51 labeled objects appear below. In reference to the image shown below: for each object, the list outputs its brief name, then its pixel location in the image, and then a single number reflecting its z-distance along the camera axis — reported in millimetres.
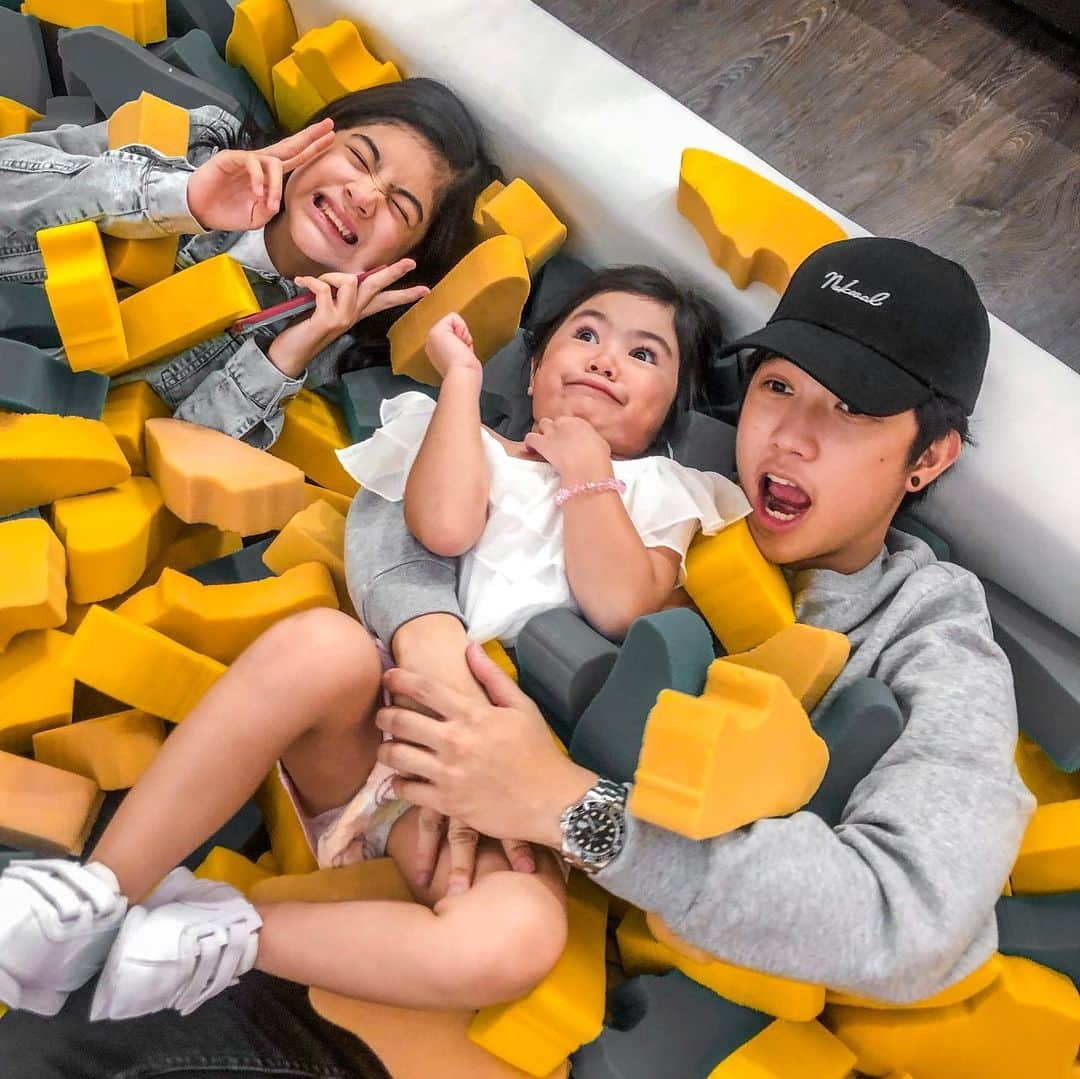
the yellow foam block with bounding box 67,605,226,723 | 1040
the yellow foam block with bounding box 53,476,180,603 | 1139
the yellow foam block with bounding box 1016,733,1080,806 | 1132
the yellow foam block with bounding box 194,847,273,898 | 1030
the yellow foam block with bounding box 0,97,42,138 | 1459
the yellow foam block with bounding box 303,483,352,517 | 1258
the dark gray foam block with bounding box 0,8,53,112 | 1535
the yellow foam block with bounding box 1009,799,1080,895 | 983
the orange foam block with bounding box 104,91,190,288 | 1293
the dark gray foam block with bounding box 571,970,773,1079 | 911
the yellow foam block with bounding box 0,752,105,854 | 1005
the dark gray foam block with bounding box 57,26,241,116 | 1445
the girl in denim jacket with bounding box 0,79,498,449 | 1270
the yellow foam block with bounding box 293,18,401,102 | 1466
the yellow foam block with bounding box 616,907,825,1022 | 875
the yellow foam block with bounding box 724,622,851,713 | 908
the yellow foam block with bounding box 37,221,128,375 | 1156
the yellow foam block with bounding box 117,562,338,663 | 1107
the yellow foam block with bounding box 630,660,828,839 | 771
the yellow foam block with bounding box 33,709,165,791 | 1083
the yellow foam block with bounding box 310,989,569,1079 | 909
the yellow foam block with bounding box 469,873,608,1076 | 875
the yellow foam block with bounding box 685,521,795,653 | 1032
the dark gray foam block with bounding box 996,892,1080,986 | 961
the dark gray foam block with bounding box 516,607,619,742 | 949
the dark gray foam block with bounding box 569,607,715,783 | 871
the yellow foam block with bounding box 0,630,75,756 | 1097
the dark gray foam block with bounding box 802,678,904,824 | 902
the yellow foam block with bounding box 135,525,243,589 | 1269
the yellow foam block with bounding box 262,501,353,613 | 1173
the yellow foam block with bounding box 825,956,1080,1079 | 906
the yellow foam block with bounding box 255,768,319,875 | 1059
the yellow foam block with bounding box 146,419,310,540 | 1155
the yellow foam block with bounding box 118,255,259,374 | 1206
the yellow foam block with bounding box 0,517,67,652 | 1060
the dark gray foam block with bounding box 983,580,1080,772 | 1076
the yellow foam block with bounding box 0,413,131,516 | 1130
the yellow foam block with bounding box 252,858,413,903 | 969
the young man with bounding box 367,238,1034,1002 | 809
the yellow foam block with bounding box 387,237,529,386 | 1282
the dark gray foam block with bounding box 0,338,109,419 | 1144
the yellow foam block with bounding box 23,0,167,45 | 1524
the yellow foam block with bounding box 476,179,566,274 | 1370
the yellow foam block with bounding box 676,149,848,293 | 1228
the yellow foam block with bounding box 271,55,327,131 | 1514
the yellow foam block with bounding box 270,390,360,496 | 1353
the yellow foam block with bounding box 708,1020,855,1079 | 884
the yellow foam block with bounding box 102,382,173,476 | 1239
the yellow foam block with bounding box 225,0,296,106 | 1544
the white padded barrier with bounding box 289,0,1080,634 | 1126
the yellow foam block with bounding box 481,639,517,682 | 1048
